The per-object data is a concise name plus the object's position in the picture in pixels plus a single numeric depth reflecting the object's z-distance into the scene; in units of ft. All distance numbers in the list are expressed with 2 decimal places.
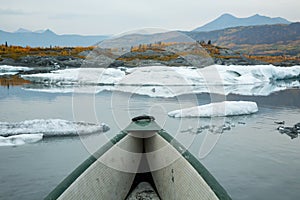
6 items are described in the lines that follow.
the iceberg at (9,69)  75.72
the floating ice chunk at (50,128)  19.42
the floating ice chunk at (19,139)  17.95
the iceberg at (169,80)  48.37
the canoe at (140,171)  8.50
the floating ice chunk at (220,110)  26.45
